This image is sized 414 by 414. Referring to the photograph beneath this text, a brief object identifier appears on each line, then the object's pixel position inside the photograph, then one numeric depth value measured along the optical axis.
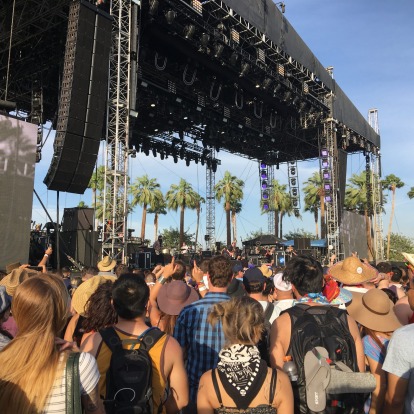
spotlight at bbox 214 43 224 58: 18.86
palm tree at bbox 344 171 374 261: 44.59
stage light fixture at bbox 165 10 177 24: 16.41
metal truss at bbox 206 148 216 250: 32.30
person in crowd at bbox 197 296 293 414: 2.04
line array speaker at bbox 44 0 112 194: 13.09
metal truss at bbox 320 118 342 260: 26.50
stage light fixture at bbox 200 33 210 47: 17.97
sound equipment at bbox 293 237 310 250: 27.33
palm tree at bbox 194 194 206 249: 48.41
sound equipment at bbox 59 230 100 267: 15.72
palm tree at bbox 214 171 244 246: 47.44
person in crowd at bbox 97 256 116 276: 6.69
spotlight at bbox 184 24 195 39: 17.53
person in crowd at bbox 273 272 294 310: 3.74
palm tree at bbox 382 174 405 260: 47.38
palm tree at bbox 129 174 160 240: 46.75
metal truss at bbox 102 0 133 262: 15.15
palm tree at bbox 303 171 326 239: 51.22
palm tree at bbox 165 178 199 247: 47.66
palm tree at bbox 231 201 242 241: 51.00
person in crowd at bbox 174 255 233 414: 3.00
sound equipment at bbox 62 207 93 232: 17.91
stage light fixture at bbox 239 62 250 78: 20.49
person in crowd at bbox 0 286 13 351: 2.35
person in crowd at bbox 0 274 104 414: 1.67
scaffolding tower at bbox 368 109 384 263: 33.28
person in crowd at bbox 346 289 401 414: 2.68
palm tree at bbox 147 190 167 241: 47.00
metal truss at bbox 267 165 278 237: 33.47
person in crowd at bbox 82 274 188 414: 2.23
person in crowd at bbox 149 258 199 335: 3.48
